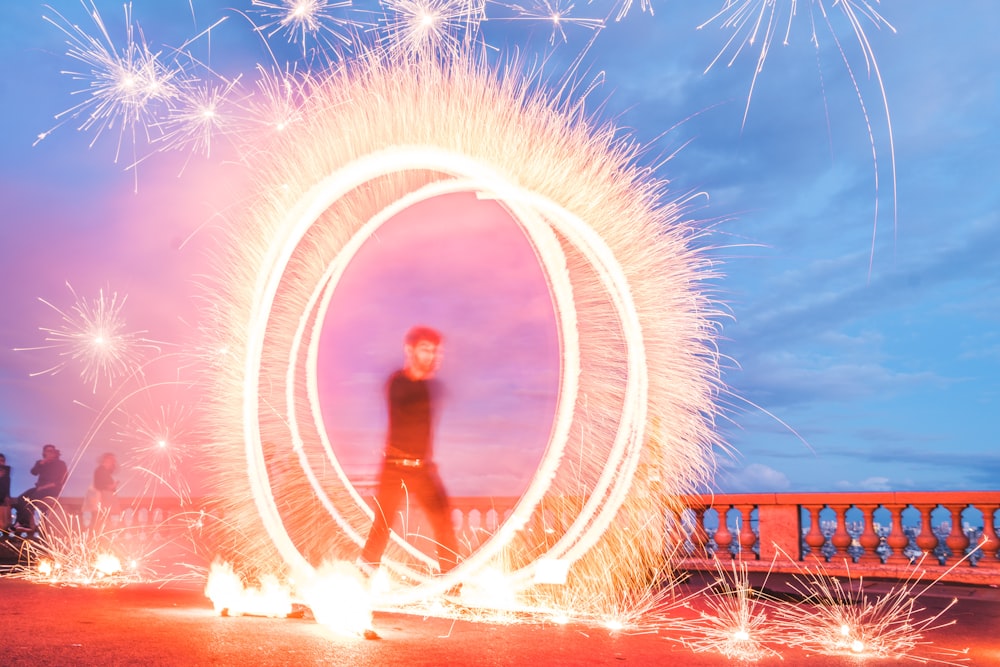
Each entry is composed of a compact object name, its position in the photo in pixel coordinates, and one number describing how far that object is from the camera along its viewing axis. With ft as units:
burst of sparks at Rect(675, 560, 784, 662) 16.42
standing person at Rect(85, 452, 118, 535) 43.75
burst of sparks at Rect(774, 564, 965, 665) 16.75
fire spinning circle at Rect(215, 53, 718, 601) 20.63
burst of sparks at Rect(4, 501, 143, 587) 26.84
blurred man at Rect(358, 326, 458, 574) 18.33
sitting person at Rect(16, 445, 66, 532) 43.91
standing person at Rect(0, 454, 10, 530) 47.37
